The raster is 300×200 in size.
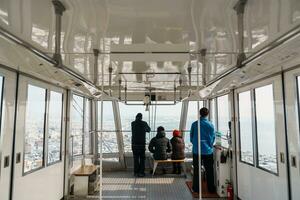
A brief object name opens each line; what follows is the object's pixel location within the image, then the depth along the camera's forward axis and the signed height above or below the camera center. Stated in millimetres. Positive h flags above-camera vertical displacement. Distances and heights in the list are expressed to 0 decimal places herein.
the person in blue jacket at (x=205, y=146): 4508 -473
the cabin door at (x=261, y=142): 3156 -327
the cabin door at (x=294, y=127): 2799 -83
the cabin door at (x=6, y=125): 2730 -61
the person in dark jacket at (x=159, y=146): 6105 -645
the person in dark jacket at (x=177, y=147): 6086 -657
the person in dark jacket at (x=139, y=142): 6242 -548
